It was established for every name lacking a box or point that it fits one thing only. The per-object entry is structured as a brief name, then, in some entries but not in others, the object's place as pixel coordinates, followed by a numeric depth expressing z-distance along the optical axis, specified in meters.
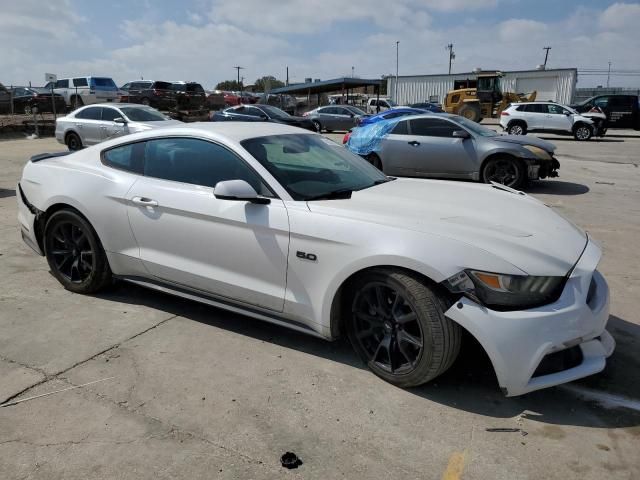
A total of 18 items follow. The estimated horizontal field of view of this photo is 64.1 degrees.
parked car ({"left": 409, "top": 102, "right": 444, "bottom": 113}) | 30.40
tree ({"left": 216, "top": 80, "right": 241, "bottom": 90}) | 82.18
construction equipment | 31.33
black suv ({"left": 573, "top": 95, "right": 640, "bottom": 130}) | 23.92
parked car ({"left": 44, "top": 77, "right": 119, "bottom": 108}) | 27.78
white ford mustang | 2.65
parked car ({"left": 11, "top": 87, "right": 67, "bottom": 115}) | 25.52
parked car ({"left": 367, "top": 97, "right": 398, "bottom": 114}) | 35.01
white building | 45.69
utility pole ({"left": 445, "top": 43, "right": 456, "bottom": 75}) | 84.12
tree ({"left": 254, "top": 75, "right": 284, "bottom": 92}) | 77.80
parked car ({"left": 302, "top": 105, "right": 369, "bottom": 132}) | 25.17
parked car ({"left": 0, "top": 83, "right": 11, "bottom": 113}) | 24.45
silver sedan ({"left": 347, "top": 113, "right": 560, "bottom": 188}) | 9.35
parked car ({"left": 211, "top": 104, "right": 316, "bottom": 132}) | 20.25
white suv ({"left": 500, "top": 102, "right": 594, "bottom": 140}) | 21.30
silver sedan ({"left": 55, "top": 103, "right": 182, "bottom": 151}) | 13.66
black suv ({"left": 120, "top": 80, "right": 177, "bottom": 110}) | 27.86
